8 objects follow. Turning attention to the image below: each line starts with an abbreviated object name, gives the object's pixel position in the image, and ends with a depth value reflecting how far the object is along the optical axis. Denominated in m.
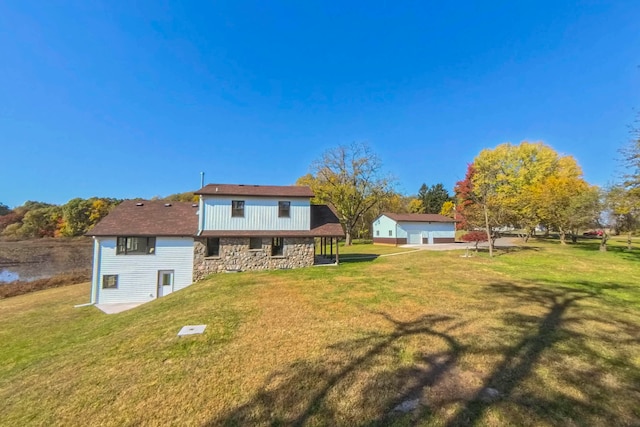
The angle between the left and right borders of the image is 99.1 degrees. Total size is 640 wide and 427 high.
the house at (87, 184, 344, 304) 16.27
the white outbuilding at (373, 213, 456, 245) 33.69
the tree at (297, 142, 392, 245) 37.91
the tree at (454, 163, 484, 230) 20.83
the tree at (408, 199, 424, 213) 56.66
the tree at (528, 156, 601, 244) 21.00
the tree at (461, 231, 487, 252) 21.88
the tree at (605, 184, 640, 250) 16.66
